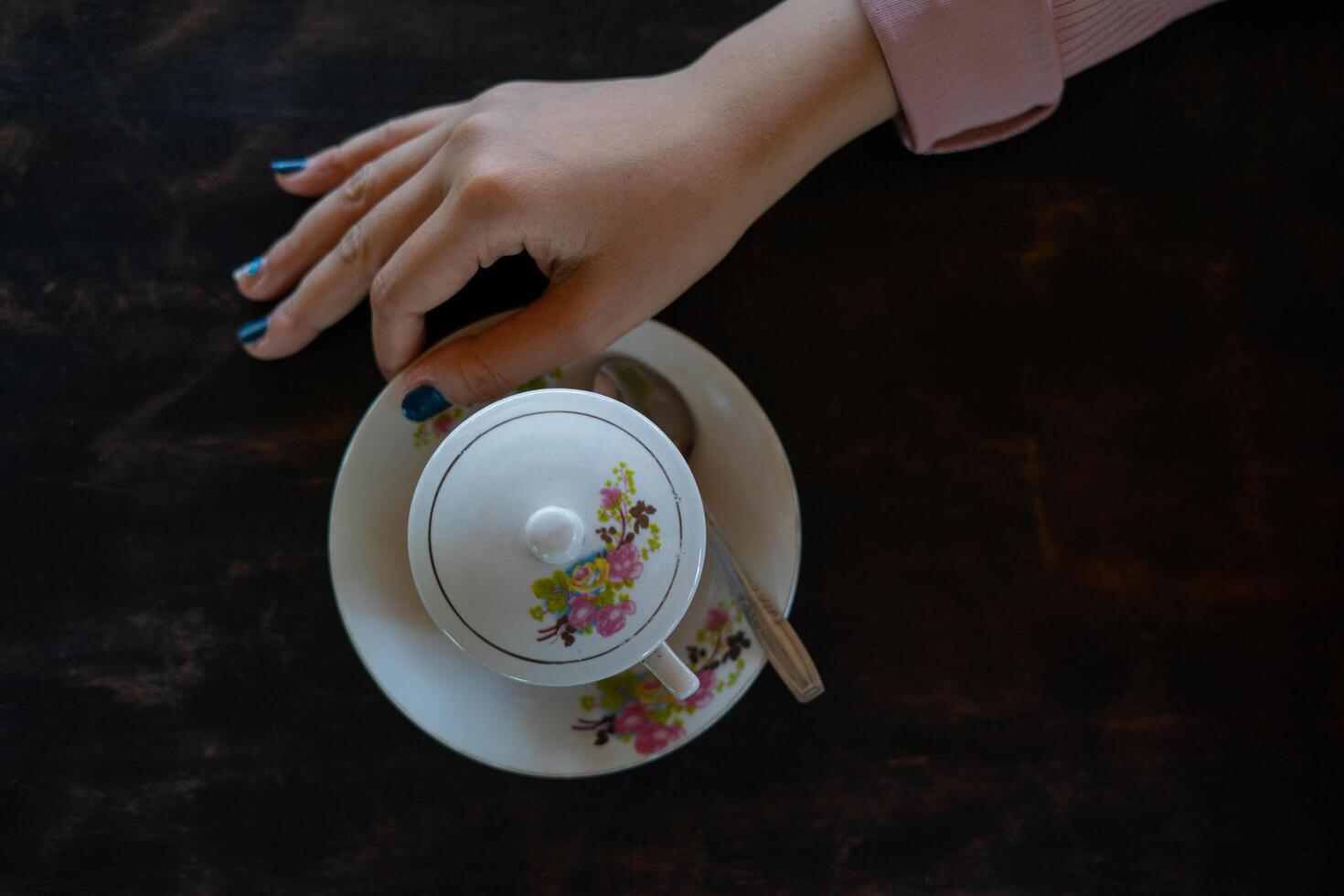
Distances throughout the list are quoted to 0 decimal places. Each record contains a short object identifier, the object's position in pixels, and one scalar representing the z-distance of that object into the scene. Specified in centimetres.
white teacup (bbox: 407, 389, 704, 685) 51
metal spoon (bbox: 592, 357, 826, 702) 60
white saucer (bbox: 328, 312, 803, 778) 61
